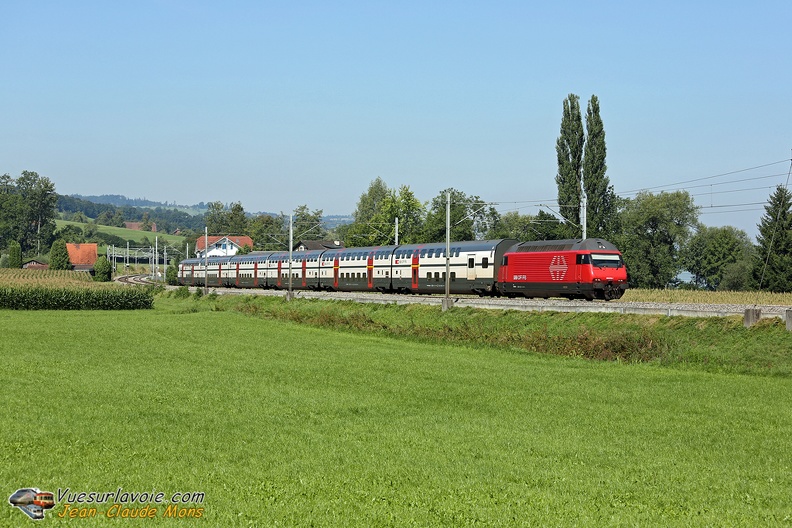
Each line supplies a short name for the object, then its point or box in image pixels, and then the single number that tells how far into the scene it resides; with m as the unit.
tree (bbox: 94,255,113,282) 150.75
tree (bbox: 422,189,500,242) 116.75
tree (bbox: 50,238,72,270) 172.50
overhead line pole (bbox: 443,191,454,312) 59.49
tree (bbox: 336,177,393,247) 130.15
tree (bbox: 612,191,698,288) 134.00
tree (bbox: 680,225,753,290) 133.38
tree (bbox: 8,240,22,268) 173.38
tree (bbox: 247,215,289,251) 188.61
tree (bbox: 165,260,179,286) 139.88
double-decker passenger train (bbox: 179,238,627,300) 53.22
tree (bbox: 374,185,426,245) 136.38
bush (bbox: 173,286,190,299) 102.88
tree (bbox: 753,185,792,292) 83.50
